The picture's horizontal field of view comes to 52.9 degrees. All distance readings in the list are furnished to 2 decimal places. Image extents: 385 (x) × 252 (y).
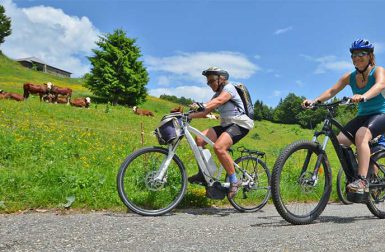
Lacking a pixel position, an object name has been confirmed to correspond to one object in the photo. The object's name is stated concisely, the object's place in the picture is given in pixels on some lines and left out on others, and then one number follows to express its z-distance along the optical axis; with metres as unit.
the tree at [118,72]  48.81
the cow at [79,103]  30.45
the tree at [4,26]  79.56
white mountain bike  5.70
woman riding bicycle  5.39
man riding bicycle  6.17
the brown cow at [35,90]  29.32
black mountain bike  5.12
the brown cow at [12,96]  25.43
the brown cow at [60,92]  30.59
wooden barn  115.73
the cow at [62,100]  30.28
